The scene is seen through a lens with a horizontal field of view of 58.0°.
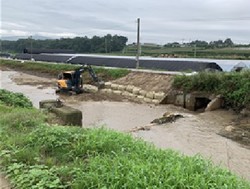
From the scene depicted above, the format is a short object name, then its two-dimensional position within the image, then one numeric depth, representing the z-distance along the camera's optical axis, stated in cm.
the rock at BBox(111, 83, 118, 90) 1647
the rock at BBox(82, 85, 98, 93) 1647
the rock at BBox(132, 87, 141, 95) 1506
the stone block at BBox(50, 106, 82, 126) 581
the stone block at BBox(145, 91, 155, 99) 1405
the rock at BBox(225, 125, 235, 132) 842
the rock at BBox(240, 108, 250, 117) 992
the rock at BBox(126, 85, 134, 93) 1558
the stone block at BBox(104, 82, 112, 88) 1701
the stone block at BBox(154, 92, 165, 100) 1363
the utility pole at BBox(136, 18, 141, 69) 1998
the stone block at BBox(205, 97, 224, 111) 1110
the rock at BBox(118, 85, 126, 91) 1603
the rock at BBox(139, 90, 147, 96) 1460
